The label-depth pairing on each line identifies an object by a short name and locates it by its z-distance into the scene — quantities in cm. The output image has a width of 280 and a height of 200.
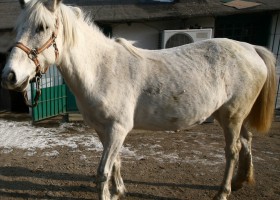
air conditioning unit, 675
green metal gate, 696
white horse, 236
